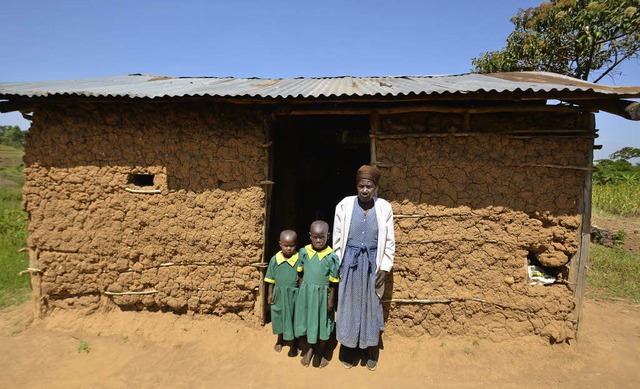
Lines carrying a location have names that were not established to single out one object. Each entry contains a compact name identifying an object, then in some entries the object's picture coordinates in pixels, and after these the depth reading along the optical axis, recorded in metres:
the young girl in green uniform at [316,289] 3.42
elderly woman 3.34
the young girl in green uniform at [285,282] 3.52
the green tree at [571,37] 7.98
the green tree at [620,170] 16.89
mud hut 3.53
